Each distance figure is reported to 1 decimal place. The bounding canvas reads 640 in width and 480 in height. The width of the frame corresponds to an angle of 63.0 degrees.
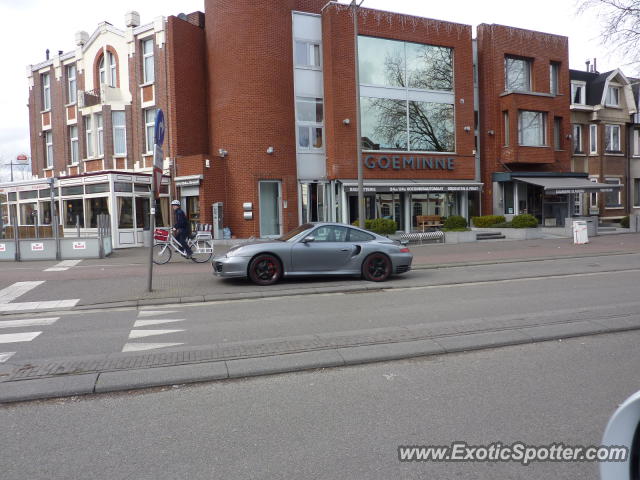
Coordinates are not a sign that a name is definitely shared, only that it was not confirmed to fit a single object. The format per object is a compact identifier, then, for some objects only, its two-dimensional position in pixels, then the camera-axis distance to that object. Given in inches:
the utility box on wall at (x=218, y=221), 924.0
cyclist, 613.3
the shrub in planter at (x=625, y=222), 1196.7
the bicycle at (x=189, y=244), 637.9
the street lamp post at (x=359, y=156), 677.3
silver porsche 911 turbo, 435.8
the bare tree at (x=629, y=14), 776.3
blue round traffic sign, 376.5
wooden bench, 1040.2
